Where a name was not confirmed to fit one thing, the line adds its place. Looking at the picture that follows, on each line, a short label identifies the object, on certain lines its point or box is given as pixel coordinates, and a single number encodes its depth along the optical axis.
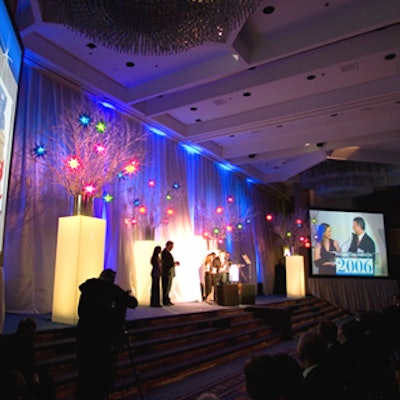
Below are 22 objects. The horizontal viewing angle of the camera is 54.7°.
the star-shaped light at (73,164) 6.04
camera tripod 3.72
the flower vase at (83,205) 5.89
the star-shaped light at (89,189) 5.99
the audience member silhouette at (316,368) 1.91
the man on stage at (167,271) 8.57
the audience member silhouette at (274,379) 1.48
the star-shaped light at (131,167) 7.35
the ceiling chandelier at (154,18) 3.68
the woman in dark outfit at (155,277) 8.15
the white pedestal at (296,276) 13.31
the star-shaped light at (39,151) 6.91
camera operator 3.64
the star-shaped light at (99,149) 6.45
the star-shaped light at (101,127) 7.06
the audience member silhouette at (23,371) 1.73
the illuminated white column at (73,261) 5.59
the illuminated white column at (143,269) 8.51
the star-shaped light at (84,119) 7.41
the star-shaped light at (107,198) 7.71
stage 5.21
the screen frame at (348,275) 14.91
